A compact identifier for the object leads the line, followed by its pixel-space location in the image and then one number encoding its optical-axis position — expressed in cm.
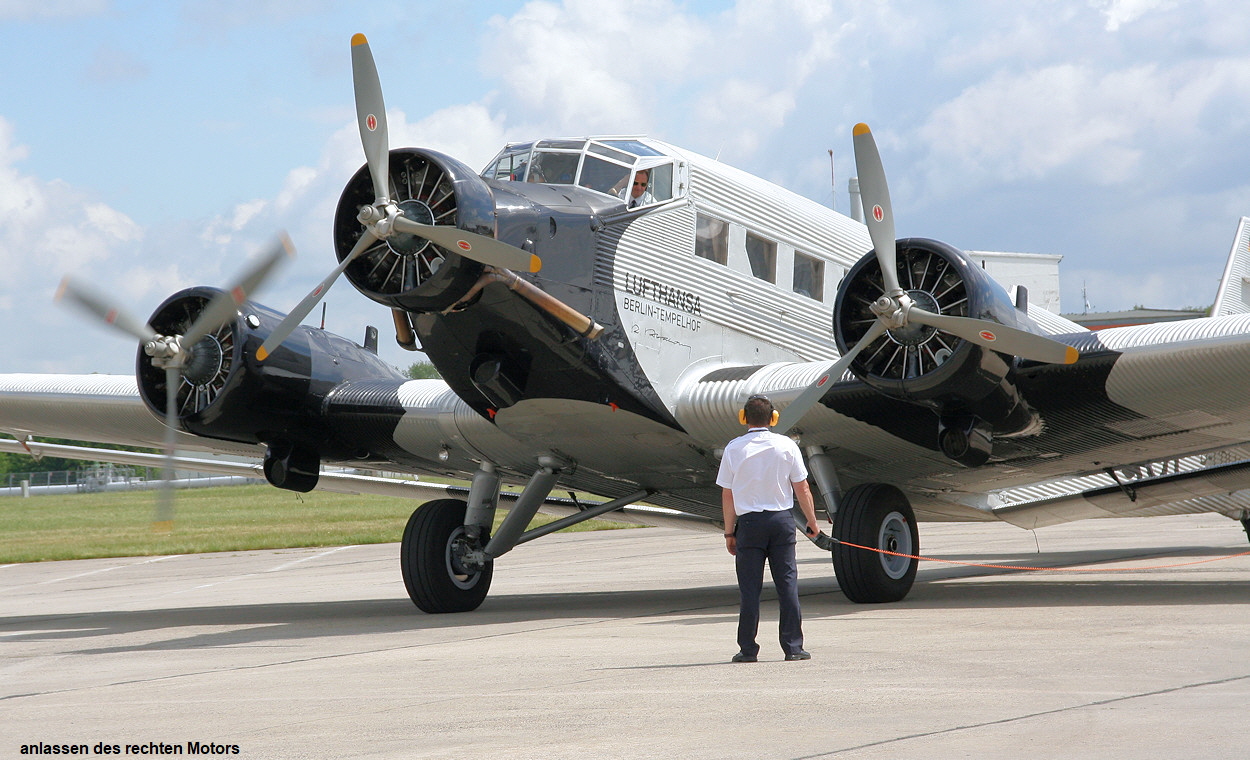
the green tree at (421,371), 10714
